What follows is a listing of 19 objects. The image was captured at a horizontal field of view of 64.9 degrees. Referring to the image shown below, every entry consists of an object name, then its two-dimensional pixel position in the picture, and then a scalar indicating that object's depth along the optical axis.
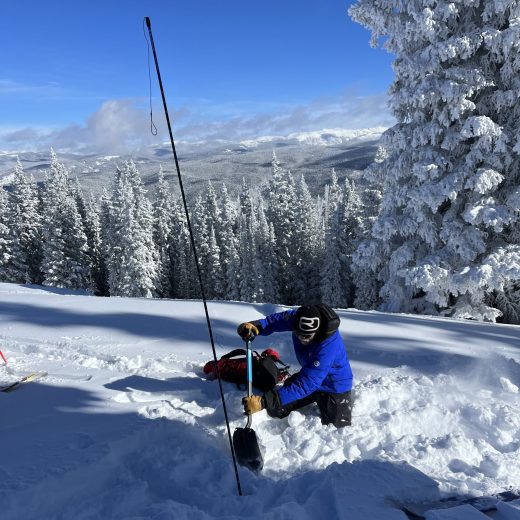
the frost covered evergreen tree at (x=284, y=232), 41.00
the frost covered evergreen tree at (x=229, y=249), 41.69
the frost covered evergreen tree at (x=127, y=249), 34.38
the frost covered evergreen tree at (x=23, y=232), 37.38
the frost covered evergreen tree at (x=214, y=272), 43.50
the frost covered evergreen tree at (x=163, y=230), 44.53
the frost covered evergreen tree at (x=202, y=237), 43.94
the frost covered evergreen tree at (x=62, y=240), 35.19
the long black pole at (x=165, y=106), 4.07
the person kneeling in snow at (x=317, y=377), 4.61
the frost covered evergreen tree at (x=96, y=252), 41.83
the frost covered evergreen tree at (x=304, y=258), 40.94
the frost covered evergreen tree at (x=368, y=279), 27.73
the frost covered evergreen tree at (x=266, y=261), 38.41
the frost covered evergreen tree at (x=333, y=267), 36.00
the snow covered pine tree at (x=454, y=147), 10.34
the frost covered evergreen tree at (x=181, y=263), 44.75
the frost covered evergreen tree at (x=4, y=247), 36.31
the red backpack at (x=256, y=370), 5.60
